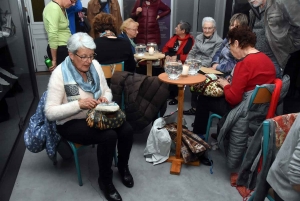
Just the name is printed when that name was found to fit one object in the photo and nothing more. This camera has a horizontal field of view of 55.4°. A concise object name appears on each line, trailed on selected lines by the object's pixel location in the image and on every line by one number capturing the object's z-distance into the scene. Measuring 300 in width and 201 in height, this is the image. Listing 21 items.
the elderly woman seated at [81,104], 1.88
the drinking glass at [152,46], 3.45
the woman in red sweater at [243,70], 2.03
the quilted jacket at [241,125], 2.03
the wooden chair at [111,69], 2.52
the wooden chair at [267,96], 1.87
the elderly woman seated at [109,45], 2.59
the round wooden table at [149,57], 3.17
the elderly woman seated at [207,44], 3.20
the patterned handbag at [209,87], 2.31
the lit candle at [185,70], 2.22
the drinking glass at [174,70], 2.16
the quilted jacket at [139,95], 2.42
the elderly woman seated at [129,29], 3.30
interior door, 4.69
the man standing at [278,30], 2.32
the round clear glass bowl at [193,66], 2.30
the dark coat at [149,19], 4.31
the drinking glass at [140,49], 3.33
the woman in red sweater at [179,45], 3.69
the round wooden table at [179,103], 2.11
